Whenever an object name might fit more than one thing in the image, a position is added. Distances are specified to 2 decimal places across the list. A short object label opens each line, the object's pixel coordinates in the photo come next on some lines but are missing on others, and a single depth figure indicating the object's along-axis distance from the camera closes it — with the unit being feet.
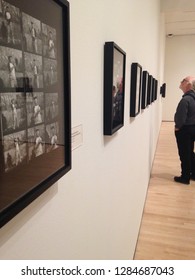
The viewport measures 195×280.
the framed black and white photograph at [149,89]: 11.15
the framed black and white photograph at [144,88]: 8.90
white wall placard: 2.90
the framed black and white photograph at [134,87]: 6.55
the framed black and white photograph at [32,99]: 1.61
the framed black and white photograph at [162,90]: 25.76
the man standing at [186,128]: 13.10
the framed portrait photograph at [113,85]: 3.89
